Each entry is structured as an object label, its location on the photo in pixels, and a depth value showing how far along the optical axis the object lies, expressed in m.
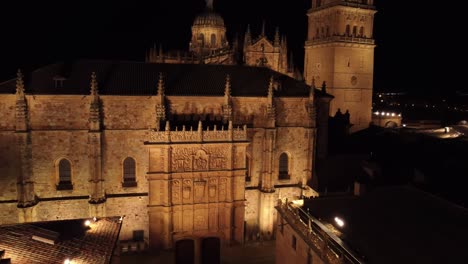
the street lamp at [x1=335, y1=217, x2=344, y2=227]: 18.83
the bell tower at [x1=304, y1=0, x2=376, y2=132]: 54.00
